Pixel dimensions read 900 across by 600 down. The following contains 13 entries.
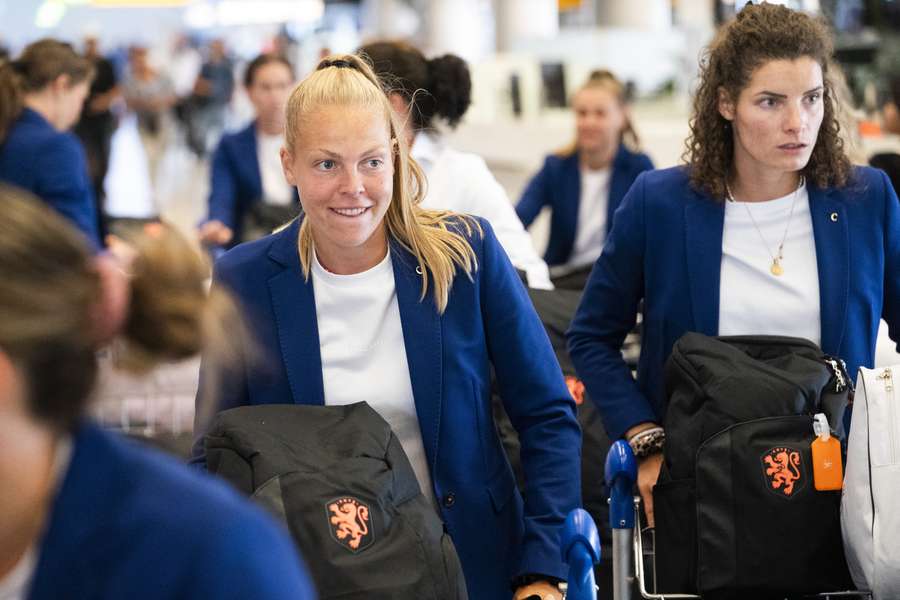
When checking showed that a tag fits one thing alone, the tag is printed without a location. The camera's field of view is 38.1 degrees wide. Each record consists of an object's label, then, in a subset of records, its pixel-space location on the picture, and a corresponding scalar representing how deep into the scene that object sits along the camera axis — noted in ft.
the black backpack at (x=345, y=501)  7.13
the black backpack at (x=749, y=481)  8.77
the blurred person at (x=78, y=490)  4.25
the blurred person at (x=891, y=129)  15.96
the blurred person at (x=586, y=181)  20.49
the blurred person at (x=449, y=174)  15.19
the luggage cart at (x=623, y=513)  9.80
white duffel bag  8.23
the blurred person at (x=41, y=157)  18.07
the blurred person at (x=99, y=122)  30.68
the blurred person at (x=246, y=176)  20.49
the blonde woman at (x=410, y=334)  8.86
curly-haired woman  10.25
